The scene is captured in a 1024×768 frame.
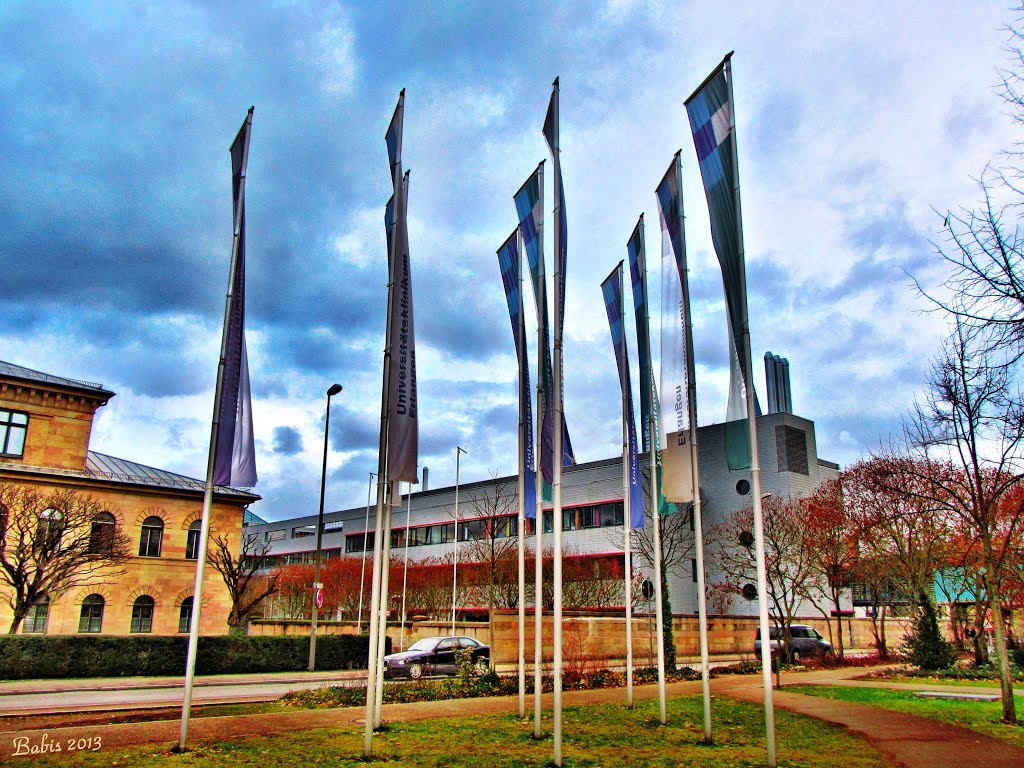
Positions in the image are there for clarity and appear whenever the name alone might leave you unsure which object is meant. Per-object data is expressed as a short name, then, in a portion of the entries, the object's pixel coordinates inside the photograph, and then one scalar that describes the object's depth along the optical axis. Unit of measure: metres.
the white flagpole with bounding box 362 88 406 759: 11.17
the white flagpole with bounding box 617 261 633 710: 16.45
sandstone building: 37.38
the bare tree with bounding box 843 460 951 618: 28.61
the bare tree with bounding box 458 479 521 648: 47.47
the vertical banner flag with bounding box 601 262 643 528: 16.77
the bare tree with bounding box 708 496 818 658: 32.97
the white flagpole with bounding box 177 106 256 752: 11.01
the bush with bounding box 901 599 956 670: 27.77
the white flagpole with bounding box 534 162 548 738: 12.25
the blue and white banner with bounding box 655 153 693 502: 13.58
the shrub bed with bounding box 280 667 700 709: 17.34
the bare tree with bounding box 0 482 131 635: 29.73
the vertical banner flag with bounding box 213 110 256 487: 12.34
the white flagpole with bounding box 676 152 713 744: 12.34
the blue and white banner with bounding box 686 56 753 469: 11.17
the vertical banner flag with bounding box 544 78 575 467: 13.06
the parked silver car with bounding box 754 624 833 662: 36.94
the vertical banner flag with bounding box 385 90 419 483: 11.70
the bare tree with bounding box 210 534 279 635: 35.56
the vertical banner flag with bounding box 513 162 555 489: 13.66
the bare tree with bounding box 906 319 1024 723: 15.07
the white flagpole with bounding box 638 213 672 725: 14.11
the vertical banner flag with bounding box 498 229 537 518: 15.09
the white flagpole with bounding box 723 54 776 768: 9.46
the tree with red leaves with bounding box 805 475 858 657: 34.62
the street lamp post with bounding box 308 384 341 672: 28.23
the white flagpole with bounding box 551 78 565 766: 10.20
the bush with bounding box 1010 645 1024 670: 26.86
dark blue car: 26.11
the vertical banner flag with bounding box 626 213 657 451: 16.36
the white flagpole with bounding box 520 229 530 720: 14.87
